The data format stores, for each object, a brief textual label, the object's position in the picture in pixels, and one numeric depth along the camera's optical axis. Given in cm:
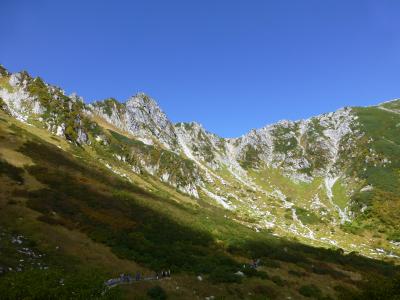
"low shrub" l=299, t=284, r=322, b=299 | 3284
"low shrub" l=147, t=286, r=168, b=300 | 2408
